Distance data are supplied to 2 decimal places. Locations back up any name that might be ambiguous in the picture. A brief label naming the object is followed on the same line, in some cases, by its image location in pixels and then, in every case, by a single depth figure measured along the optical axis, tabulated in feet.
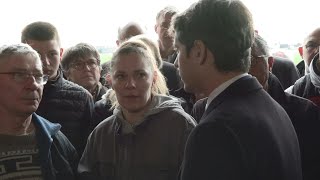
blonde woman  5.38
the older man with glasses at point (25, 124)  4.93
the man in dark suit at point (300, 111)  5.41
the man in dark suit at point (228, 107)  3.06
